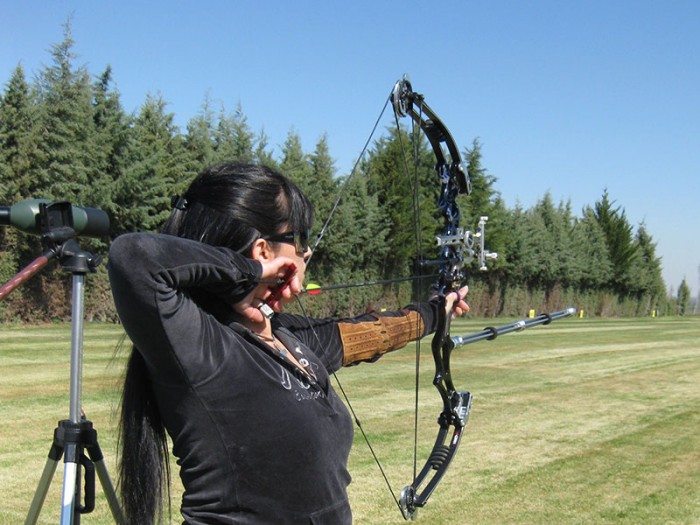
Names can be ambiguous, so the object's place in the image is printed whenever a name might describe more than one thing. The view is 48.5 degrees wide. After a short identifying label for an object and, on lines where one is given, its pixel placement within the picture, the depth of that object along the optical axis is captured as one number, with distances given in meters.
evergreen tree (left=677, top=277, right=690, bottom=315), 60.91
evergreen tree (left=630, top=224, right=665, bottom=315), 50.41
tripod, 1.94
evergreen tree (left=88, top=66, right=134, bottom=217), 19.30
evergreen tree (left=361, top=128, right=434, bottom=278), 22.69
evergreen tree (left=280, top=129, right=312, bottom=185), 24.47
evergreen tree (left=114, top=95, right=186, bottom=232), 19.88
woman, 1.51
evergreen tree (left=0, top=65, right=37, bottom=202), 18.05
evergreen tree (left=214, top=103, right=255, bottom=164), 22.73
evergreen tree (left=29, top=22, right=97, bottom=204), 18.42
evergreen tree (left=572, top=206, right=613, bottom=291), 42.50
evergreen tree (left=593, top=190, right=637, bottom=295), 47.41
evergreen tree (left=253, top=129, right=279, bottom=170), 22.73
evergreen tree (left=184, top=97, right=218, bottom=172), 22.17
